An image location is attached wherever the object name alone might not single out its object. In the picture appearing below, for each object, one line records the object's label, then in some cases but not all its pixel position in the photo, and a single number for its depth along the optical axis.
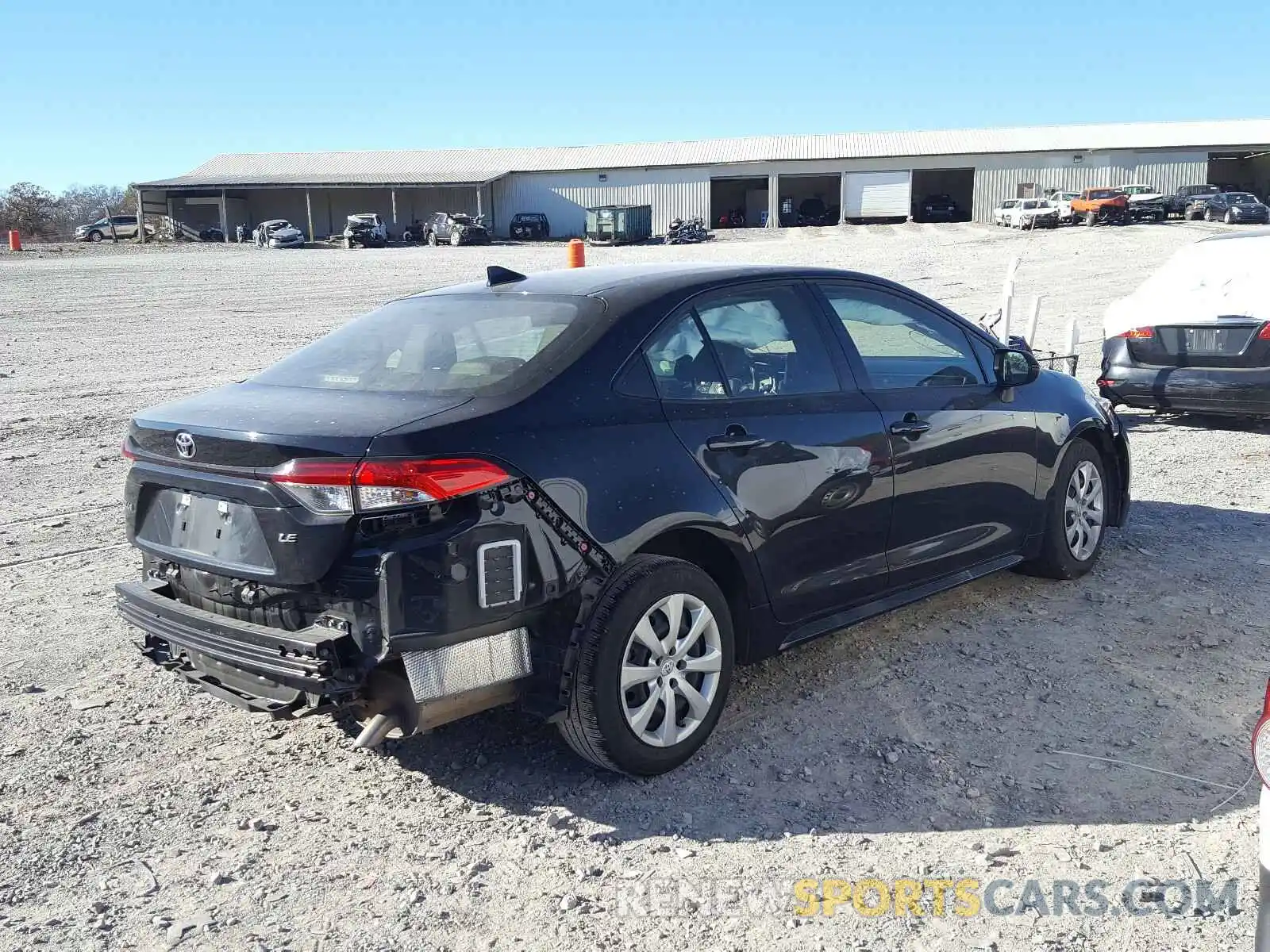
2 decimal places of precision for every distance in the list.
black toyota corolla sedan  3.48
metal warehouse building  59.66
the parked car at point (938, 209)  59.72
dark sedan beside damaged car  9.43
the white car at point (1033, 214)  49.72
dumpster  54.34
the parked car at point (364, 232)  55.00
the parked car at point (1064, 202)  49.75
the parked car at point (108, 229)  64.25
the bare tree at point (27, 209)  67.62
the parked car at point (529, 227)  60.97
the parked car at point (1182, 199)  49.84
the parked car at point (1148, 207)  48.16
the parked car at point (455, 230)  54.69
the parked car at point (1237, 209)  46.81
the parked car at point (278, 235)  55.00
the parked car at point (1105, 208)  47.75
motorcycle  53.34
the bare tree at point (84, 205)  77.11
